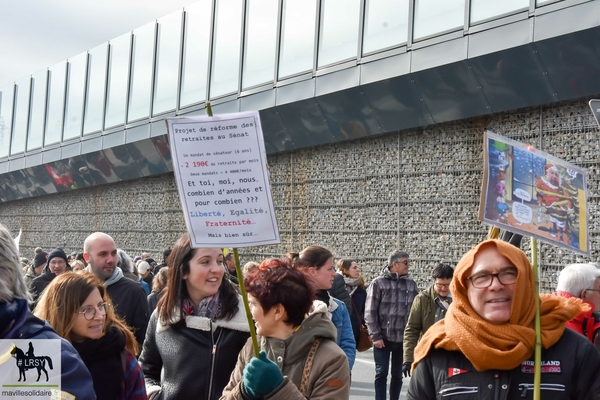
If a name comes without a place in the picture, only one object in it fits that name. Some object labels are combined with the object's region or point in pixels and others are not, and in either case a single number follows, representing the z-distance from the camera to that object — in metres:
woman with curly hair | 3.53
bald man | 5.93
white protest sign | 3.25
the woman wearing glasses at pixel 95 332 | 3.72
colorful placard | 3.19
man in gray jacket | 9.09
